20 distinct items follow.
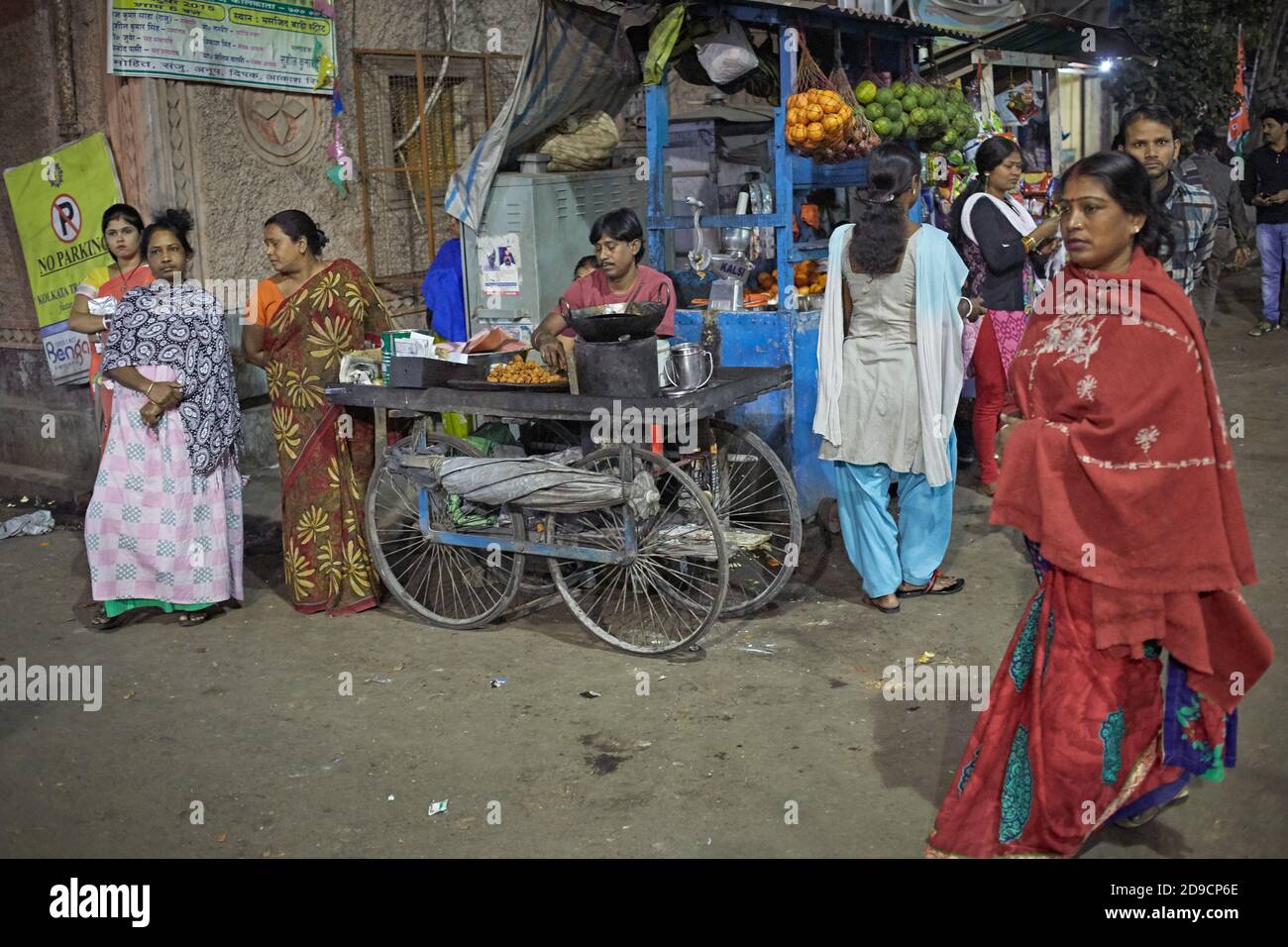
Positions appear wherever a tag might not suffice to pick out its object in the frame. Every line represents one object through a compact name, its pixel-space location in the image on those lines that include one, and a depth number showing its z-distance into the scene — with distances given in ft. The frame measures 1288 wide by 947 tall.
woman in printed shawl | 18.47
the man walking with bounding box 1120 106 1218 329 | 16.17
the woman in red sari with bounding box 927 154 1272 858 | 10.19
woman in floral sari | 18.54
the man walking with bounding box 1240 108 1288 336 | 34.53
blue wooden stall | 20.72
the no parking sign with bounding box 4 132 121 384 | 24.94
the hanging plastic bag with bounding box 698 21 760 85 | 21.12
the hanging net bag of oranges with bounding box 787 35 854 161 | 20.12
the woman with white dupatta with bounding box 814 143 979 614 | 17.04
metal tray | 17.20
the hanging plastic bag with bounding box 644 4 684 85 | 20.72
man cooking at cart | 18.67
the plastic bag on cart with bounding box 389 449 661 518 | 16.30
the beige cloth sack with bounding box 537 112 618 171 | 25.35
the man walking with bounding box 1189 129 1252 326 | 24.40
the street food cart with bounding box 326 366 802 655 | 16.55
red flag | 44.42
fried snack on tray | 17.52
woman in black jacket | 22.13
